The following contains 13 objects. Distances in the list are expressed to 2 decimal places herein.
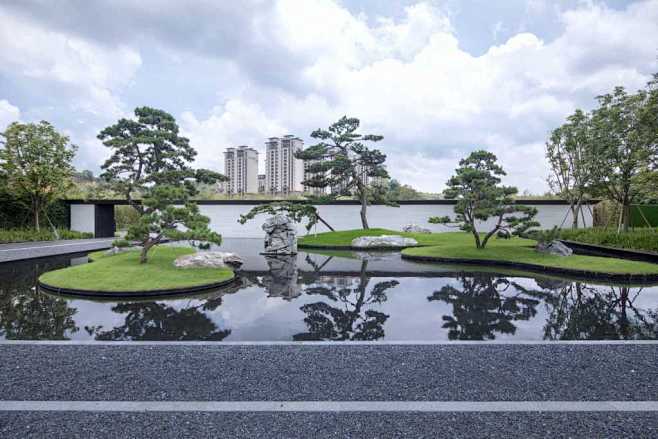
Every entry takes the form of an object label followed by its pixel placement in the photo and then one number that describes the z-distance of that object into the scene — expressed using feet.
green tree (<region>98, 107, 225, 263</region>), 43.19
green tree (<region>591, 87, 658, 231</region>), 40.70
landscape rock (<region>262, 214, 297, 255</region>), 44.04
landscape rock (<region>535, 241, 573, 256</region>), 35.96
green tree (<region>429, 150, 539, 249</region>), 35.91
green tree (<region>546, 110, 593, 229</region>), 52.95
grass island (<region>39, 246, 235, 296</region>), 21.90
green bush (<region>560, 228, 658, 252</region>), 38.78
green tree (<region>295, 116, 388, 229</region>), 56.85
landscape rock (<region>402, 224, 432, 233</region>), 66.08
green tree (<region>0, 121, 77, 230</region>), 51.62
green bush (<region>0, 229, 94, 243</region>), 50.39
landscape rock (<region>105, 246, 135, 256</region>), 36.97
